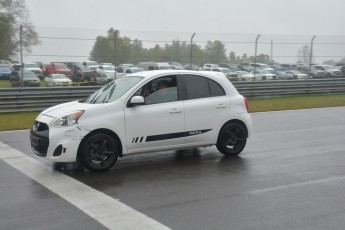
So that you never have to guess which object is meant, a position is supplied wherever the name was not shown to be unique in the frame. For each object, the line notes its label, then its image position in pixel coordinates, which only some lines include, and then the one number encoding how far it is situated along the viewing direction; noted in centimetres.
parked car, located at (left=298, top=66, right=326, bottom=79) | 2517
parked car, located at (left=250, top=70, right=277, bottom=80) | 2467
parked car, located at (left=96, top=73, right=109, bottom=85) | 1889
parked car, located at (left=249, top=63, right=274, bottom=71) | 2388
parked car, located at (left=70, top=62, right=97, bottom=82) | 1836
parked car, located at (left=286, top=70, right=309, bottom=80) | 2508
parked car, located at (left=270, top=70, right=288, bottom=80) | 2485
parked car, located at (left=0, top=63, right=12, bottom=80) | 1709
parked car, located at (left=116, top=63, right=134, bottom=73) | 1895
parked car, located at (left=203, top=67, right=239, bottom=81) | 2332
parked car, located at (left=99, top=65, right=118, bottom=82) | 1900
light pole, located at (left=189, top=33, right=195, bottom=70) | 2134
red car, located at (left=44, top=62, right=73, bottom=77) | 1756
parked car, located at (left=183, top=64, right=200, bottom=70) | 2130
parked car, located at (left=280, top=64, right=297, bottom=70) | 2514
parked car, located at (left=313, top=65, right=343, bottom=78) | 2584
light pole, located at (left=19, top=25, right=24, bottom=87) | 1683
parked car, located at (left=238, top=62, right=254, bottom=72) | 2397
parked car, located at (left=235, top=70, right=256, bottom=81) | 2353
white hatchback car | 752
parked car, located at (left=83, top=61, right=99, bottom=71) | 1845
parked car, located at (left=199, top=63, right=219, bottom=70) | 2216
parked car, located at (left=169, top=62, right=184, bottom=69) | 2034
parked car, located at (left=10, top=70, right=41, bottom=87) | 1714
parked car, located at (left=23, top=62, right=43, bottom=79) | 1703
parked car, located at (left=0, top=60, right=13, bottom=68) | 1762
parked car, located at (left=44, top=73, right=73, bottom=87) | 1758
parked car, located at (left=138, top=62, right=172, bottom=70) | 1998
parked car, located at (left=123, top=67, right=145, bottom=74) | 1823
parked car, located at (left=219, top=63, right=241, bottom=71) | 2375
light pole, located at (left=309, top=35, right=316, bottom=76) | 2486
